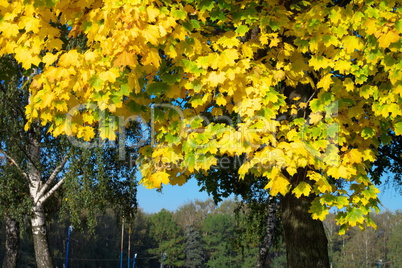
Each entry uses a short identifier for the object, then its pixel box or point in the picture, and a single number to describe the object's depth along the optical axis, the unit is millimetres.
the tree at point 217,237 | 106250
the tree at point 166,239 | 104000
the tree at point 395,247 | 89325
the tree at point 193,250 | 105750
